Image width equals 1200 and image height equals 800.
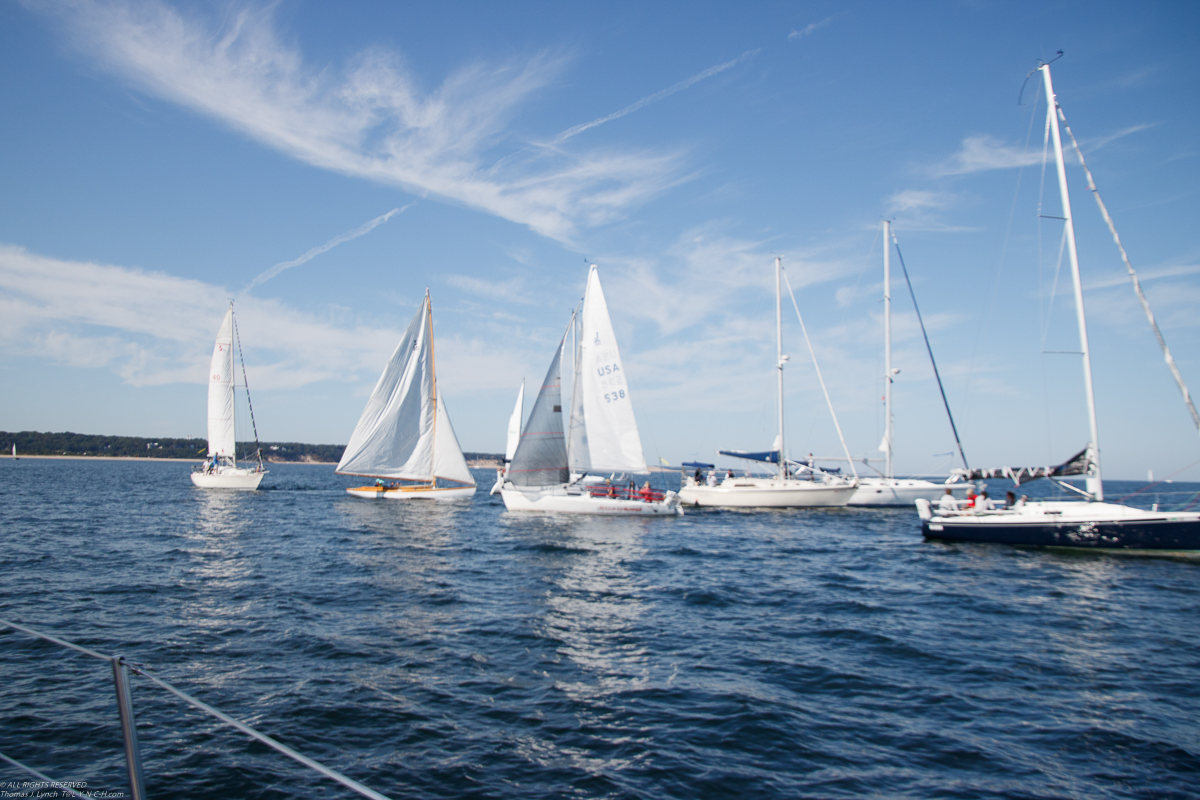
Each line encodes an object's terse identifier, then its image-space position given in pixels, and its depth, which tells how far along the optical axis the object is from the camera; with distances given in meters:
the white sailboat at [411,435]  38.44
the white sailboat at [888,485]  41.97
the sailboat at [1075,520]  20.12
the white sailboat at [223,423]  50.53
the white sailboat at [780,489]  38.09
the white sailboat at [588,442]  31.44
